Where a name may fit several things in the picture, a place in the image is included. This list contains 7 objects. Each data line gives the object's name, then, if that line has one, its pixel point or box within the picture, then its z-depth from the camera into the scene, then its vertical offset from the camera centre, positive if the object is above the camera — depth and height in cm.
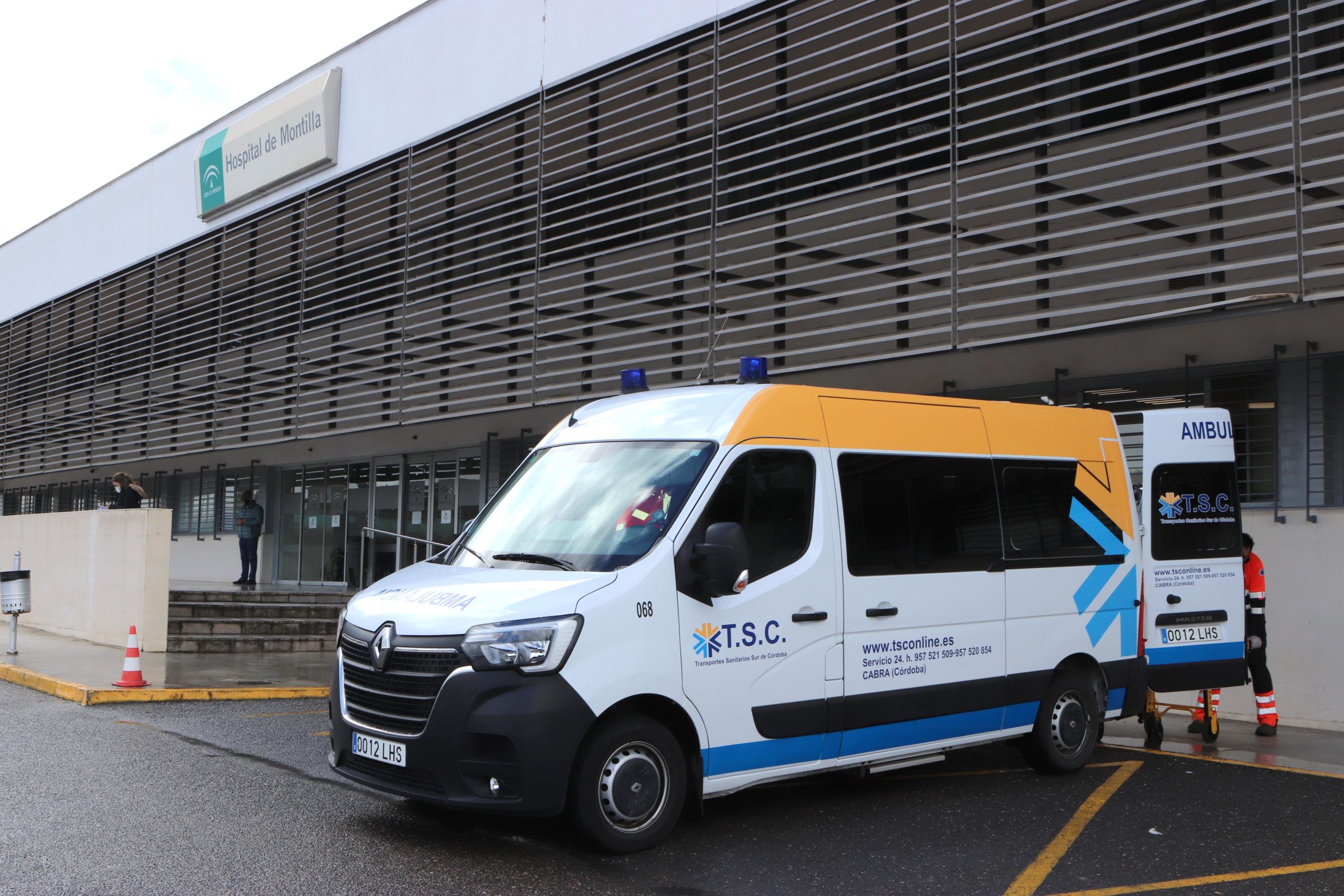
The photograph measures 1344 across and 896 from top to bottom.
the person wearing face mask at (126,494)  1588 +32
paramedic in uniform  941 -97
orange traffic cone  1088 -142
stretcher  890 -156
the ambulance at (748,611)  535 -48
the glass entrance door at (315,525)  2250 -15
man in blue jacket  2102 -25
